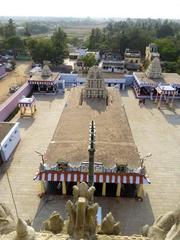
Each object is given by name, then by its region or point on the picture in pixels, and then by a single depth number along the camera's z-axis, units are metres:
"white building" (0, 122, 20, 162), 14.28
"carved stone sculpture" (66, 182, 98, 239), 4.39
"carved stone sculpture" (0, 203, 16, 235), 5.79
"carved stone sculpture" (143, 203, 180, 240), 5.78
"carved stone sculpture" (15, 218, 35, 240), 4.12
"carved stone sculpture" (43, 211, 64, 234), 5.96
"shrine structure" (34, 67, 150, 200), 11.15
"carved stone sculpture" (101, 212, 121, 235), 5.98
